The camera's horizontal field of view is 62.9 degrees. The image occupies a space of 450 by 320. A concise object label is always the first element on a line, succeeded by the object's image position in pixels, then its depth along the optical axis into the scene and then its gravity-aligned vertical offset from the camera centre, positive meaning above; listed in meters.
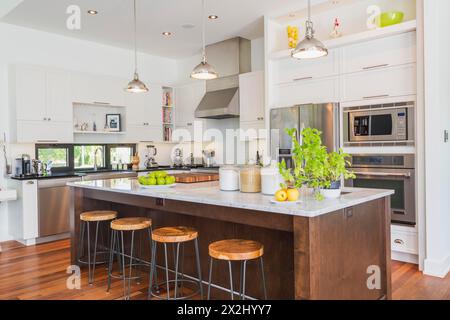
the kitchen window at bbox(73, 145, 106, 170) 5.92 +0.00
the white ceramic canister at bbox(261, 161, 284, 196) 2.45 -0.17
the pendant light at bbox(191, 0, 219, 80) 3.40 +0.76
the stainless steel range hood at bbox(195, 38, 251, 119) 5.81 +1.25
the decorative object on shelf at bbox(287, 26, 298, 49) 4.65 +1.49
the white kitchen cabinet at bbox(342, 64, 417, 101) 3.73 +0.74
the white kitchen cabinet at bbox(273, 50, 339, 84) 4.27 +1.05
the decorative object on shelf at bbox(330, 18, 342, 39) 4.26 +1.41
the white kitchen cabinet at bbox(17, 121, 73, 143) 4.99 +0.35
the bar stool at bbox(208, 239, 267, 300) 2.15 -0.58
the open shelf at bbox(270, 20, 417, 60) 3.65 +1.25
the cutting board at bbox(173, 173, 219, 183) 3.55 -0.23
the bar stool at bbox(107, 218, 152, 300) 3.00 -0.58
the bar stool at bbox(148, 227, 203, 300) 2.55 -0.56
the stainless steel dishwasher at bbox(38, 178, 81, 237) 4.88 -0.68
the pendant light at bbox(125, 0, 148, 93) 3.96 +0.74
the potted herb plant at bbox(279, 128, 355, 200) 2.29 -0.10
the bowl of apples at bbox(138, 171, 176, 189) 3.09 -0.22
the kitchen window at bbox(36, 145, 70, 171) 5.44 +0.02
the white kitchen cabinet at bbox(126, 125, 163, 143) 6.29 +0.38
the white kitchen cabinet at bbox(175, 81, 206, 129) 6.60 +0.99
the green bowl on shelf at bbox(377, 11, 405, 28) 3.80 +1.40
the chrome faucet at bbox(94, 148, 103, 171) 6.11 -0.04
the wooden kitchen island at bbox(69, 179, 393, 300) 1.98 -0.54
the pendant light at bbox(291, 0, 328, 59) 2.73 +0.78
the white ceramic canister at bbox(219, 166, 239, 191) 2.75 -0.18
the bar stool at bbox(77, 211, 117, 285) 3.36 -0.79
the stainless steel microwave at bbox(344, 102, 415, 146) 3.73 +0.30
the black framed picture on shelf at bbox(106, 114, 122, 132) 6.23 +0.57
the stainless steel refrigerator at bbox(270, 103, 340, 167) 4.23 +0.36
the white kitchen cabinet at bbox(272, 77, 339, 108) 4.29 +0.76
